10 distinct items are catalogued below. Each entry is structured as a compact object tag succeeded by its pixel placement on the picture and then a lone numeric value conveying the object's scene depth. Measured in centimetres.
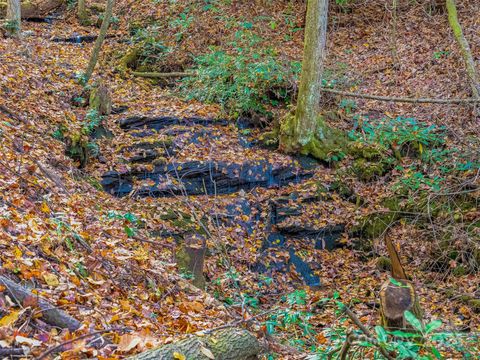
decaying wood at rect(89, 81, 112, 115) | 1047
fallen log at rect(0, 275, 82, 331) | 342
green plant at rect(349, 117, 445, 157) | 998
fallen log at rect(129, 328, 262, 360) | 305
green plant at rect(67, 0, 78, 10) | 1697
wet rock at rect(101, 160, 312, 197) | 889
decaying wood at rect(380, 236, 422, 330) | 333
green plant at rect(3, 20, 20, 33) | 1197
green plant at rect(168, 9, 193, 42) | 1448
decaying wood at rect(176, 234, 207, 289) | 640
